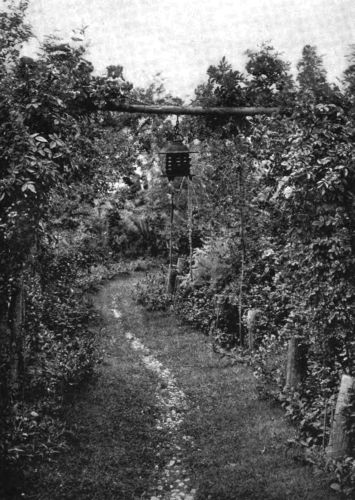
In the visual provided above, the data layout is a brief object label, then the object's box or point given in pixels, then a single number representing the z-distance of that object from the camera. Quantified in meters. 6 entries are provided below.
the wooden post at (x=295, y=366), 8.41
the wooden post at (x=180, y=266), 20.26
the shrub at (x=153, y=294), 18.22
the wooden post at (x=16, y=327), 6.64
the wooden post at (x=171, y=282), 19.39
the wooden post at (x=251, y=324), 12.10
